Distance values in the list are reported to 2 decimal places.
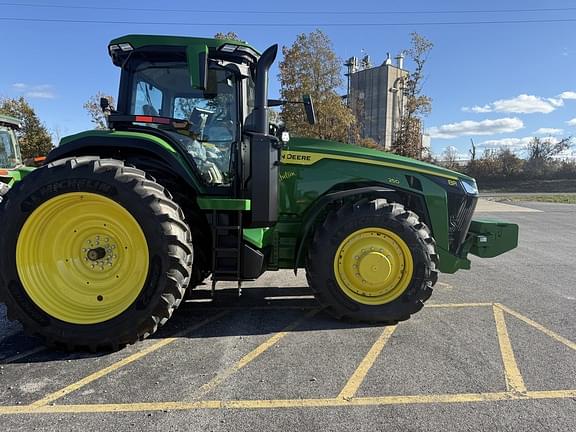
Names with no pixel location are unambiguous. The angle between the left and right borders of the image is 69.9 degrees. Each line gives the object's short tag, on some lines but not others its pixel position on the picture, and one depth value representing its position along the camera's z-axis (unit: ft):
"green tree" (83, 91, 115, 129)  75.51
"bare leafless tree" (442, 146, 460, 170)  133.08
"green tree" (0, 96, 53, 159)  80.31
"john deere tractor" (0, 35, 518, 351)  11.05
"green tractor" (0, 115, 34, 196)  32.63
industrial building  141.08
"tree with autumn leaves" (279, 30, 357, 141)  63.93
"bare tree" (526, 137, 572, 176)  127.65
